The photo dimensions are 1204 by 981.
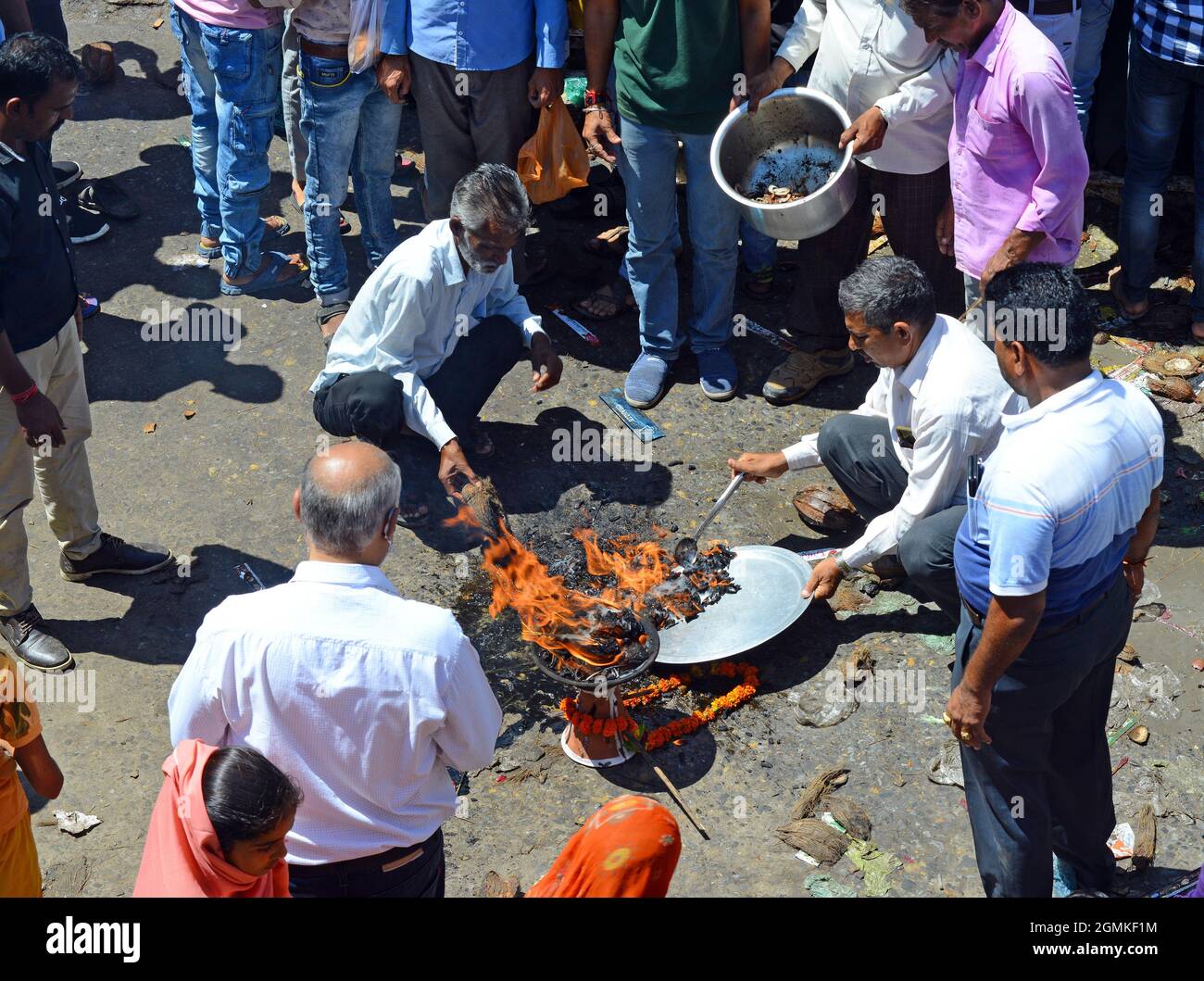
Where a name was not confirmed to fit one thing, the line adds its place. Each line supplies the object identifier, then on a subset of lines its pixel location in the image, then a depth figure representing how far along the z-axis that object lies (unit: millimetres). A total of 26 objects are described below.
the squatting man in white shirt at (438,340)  5648
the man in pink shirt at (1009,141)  5125
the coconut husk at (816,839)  4613
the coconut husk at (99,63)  9633
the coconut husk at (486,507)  5797
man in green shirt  6281
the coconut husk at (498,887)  4492
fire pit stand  4801
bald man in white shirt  3062
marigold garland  4926
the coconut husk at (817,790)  4794
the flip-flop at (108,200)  8320
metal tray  5328
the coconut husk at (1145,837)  4543
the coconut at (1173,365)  6844
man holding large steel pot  5898
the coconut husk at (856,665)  5336
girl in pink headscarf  2869
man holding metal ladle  4852
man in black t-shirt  4914
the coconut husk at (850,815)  4707
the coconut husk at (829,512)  6066
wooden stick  4738
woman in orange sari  3035
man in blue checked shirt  6465
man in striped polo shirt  3479
